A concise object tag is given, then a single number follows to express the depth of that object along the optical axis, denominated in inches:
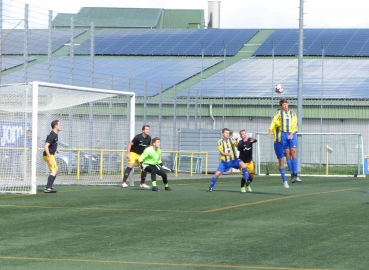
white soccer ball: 1143.0
